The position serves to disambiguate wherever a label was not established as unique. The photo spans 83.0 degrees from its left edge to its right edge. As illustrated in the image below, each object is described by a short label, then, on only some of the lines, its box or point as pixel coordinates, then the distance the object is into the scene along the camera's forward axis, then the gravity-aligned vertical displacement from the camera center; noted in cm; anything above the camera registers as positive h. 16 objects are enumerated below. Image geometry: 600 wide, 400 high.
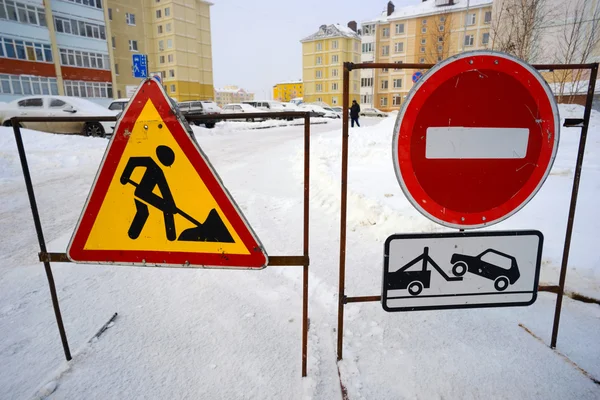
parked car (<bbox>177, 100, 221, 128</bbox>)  2269 +67
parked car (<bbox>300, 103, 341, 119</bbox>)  3434 +45
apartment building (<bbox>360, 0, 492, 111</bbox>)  4869 +1196
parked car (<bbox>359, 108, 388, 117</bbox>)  4266 +39
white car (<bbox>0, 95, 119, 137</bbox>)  1367 +33
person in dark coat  1895 +29
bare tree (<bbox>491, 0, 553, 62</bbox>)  1195 +320
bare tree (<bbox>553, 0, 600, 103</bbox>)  1192 +283
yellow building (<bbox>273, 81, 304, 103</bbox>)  11392 +930
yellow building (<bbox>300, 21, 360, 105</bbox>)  6462 +1078
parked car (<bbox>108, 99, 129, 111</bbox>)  1833 +69
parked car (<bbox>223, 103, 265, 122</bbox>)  3100 +93
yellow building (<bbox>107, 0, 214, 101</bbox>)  5312 +1165
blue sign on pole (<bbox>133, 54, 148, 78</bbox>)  1191 +183
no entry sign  159 -10
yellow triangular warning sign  167 -44
